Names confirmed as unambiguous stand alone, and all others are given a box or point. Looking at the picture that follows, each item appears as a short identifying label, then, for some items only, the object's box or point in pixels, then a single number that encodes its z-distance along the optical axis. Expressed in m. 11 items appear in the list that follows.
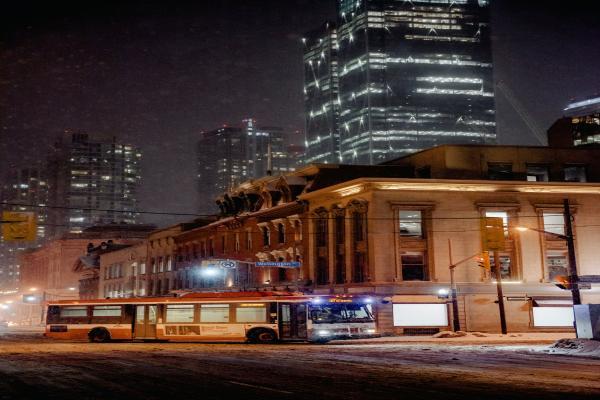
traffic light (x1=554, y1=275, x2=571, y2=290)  31.42
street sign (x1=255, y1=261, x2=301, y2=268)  45.22
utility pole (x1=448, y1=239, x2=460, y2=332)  42.53
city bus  36.16
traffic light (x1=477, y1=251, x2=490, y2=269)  39.83
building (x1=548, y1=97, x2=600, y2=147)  133.12
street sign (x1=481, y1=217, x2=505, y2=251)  34.84
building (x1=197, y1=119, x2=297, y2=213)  57.53
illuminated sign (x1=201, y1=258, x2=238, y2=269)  44.78
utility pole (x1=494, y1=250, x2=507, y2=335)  40.88
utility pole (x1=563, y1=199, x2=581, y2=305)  31.27
